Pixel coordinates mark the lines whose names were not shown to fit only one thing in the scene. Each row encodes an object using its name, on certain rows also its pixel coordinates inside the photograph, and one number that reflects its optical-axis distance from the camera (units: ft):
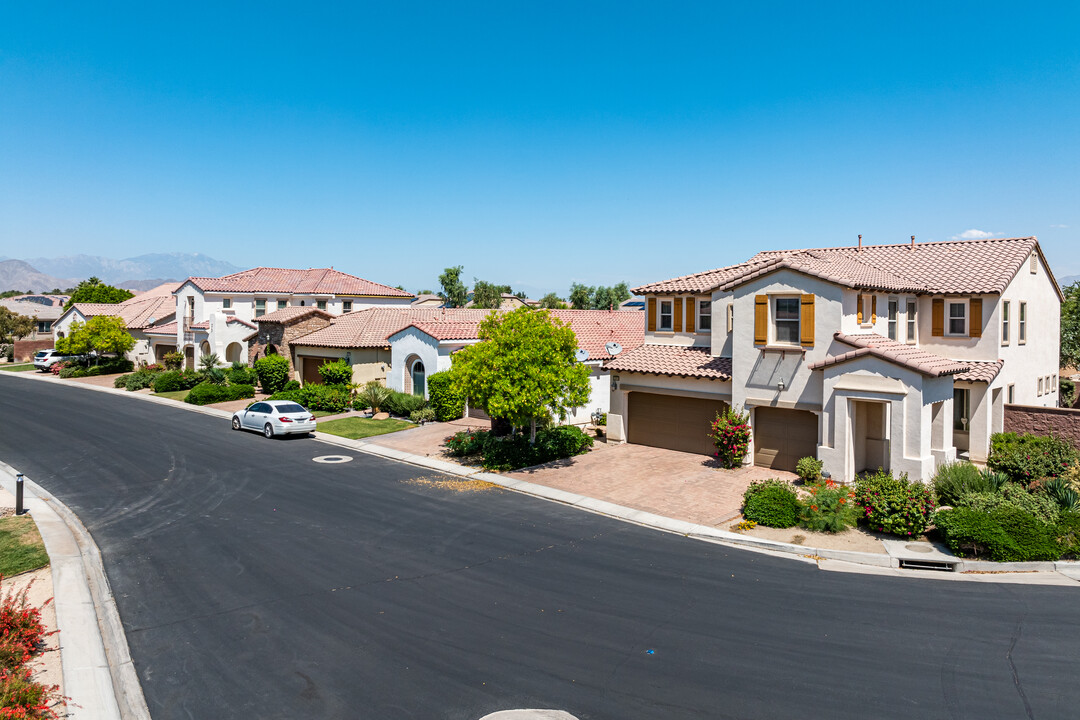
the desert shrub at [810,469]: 63.00
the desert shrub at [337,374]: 116.37
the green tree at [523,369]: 71.15
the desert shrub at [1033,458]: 61.52
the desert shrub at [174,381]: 138.15
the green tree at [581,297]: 263.90
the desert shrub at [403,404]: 103.65
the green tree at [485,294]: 287.03
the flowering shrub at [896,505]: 50.11
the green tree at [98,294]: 263.70
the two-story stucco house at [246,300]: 147.33
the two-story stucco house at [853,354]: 61.98
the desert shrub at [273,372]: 127.24
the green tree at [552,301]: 273.17
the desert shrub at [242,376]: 133.69
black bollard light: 55.42
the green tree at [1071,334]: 119.75
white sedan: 91.66
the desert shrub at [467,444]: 80.84
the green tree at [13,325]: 216.54
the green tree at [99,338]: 167.53
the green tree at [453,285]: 275.39
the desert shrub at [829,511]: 52.03
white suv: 182.70
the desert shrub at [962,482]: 54.60
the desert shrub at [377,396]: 106.01
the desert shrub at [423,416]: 101.21
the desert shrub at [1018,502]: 49.58
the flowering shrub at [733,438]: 70.69
